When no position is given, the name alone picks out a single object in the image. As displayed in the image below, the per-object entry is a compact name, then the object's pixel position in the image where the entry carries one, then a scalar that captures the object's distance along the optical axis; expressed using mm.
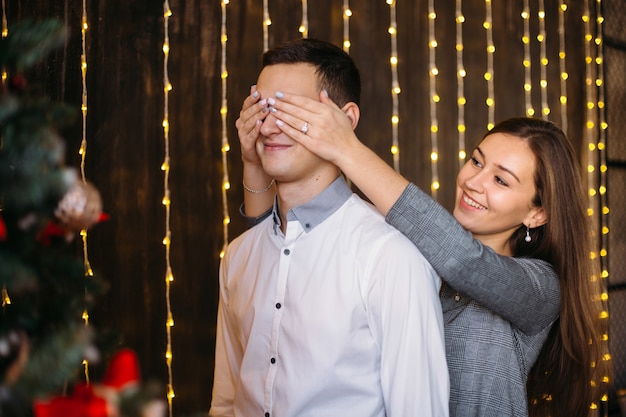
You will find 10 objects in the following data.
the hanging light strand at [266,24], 3016
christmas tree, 548
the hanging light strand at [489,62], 3391
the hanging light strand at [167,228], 2916
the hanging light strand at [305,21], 3061
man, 1334
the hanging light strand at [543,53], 3479
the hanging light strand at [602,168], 3354
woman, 1442
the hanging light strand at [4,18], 2876
